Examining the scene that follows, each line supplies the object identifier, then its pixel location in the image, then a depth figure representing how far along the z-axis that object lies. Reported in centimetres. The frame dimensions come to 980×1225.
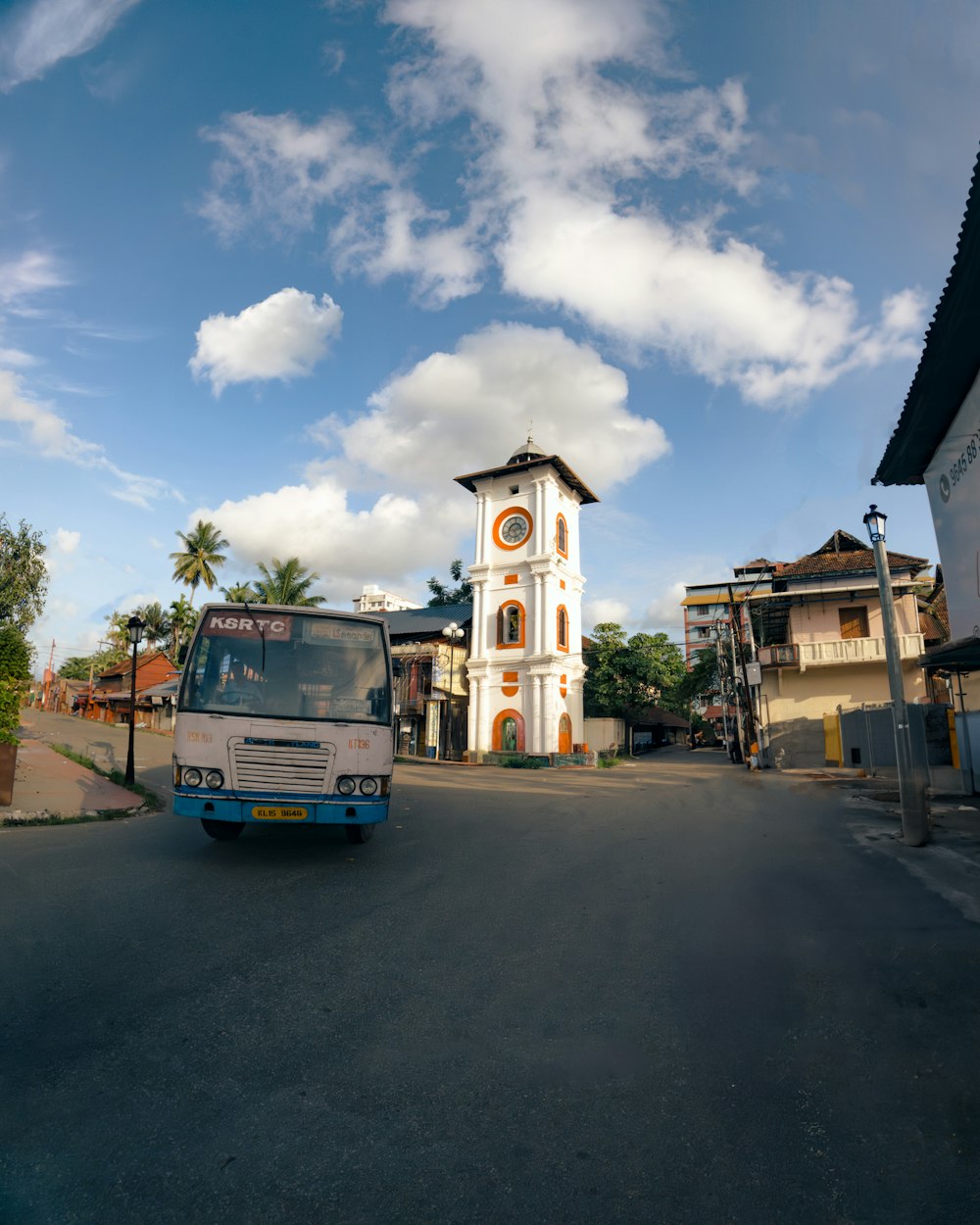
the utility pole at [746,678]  3042
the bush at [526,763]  3406
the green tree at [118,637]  6812
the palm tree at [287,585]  4350
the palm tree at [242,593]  4788
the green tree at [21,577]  2525
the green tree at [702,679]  5091
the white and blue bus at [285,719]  728
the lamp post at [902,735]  934
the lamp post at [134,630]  1678
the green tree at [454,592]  5281
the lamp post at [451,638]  3328
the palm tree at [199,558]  5334
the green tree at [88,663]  7012
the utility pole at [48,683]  8125
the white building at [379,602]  5509
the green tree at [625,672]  4316
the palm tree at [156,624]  6256
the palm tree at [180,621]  5288
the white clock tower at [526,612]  3566
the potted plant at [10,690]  1158
